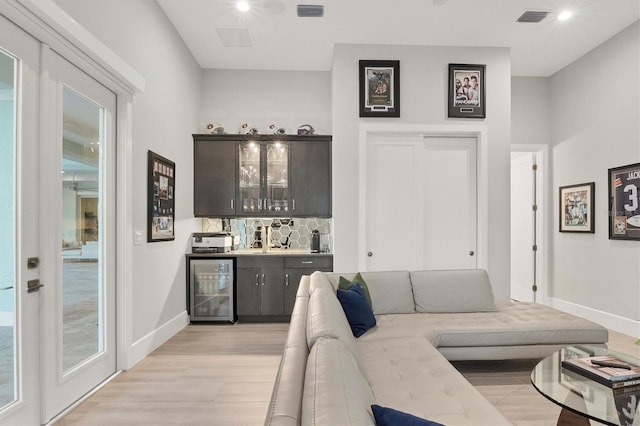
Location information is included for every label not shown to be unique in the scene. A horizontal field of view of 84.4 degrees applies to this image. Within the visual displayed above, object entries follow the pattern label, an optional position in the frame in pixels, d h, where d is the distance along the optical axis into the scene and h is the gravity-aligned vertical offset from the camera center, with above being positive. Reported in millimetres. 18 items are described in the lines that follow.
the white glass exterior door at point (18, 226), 1976 -71
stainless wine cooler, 4555 -998
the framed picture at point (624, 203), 3965 +127
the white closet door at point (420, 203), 4402 +136
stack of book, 1809 -848
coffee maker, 4770 -389
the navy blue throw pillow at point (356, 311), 2758 -770
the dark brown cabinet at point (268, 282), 4582 -889
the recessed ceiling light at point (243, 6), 3539 +2122
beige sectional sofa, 1046 -890
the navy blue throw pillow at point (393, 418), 921 -549
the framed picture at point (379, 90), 4328 +1524
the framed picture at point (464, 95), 4379 +1475
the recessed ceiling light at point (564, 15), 3738 +2136
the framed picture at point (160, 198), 3490 +164
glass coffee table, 1593 -900
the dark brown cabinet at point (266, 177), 4848 +505
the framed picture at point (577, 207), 4578 +88
